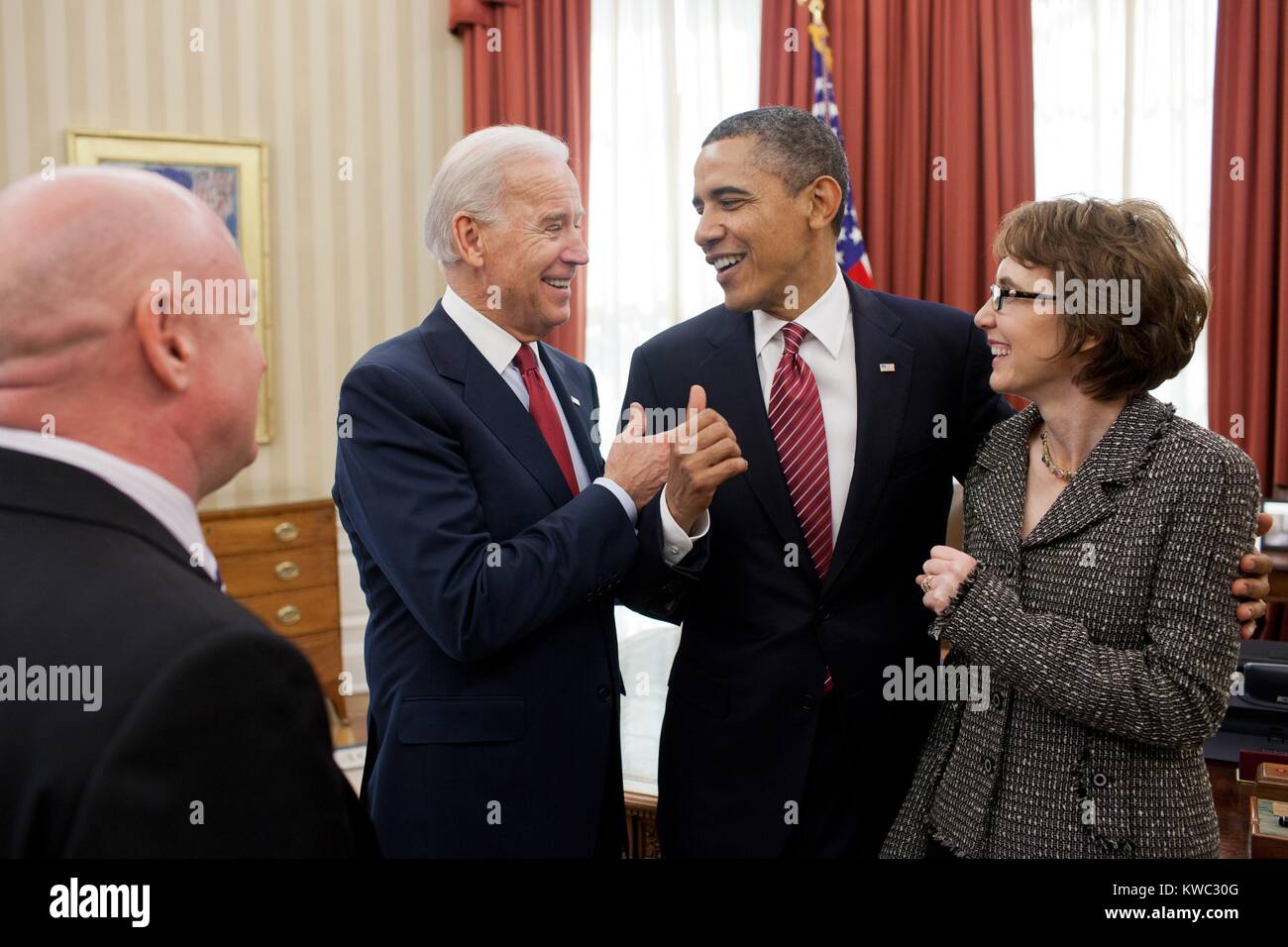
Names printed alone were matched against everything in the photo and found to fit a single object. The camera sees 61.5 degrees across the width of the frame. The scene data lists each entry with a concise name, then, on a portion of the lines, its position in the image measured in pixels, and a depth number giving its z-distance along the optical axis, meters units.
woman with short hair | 1.41
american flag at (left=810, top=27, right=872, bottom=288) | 4.60
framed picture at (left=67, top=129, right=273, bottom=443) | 4.88
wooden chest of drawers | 4.43
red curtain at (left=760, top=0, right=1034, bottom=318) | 4.52
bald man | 0.71
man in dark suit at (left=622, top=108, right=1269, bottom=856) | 1.79
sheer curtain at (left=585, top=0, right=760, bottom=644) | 5.09
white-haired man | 1.60
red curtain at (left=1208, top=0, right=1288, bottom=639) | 4.16
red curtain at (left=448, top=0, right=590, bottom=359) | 5.23
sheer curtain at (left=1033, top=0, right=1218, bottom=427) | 4.39
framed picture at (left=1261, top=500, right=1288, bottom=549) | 3.57
